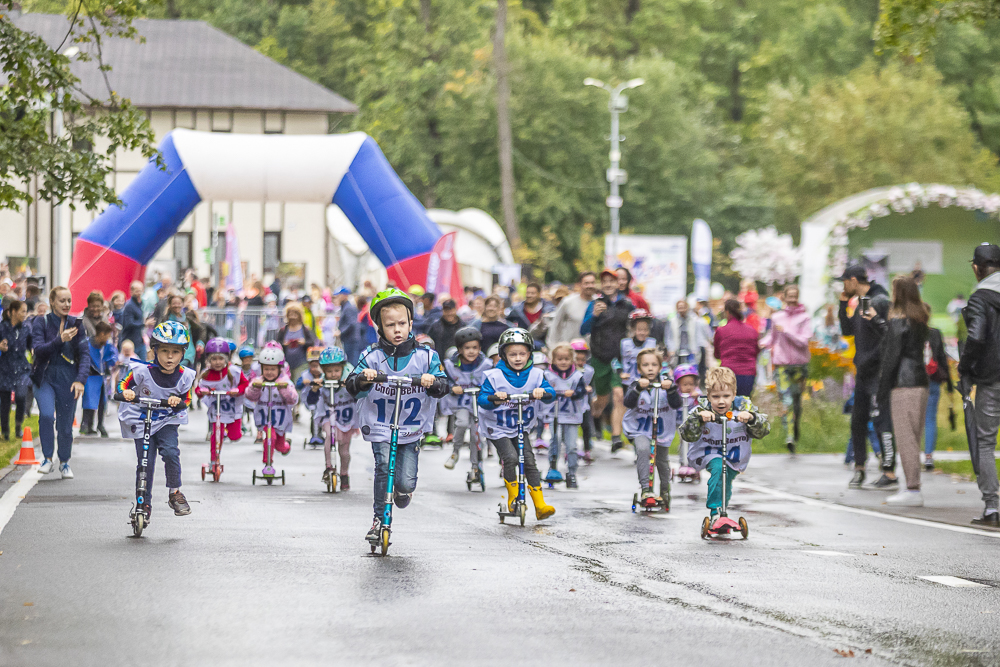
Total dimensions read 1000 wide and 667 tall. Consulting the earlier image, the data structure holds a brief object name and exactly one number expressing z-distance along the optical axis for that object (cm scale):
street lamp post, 4947
